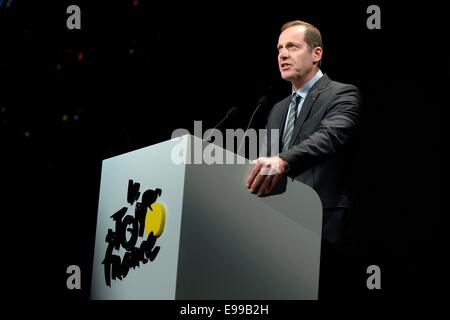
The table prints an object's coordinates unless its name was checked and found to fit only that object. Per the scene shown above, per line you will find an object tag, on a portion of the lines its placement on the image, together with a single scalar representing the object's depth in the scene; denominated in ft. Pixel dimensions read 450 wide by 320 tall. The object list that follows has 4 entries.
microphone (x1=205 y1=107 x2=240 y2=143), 19.86
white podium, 18.40
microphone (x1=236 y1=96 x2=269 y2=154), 20.13
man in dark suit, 18.98
